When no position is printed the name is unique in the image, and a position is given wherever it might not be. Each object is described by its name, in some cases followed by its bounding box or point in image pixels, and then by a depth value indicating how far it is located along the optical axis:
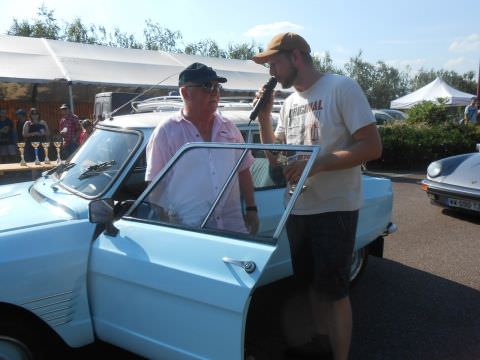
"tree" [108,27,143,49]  43.88
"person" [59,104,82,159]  9.69
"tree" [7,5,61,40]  37.84
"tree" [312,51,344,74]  59.53
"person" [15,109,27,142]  12.29
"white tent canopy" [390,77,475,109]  23.22
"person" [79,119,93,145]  7.74
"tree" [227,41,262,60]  51.47
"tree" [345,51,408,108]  61.81
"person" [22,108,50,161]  10.70
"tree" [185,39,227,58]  47.44
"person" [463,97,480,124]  14.54
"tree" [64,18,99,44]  40.28
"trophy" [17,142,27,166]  7.72
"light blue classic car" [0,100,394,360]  1.88
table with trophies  7.72
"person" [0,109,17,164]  10.82
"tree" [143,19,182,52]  46.28
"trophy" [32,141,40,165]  7.64
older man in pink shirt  2.27
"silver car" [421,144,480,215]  5.78
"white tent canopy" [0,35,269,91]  14.02
